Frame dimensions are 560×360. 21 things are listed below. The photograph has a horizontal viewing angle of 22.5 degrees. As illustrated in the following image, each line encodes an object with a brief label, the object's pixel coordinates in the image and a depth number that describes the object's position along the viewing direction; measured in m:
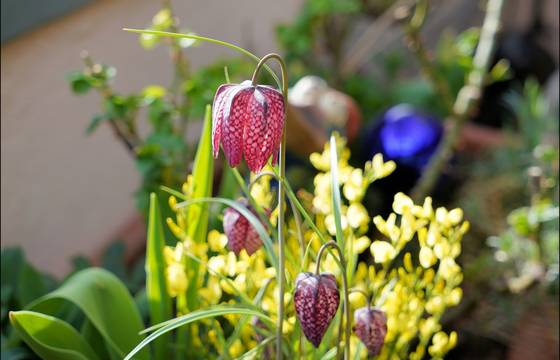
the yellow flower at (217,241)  0.71
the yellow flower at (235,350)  0.74
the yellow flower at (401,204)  0.66
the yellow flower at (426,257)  0.67
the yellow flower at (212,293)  0.73
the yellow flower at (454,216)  0.67
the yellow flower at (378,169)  0.70
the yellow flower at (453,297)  0.70
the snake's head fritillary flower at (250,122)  0.58
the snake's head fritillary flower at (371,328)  0.65
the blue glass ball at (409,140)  1.06
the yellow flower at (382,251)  0.67
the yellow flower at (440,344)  0.71
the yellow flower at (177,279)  0.70
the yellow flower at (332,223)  0.69
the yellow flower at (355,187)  0.70
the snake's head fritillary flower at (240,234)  0.67
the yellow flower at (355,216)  0.69
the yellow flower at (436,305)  0.71
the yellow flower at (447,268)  0.68
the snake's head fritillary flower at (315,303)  0.61
